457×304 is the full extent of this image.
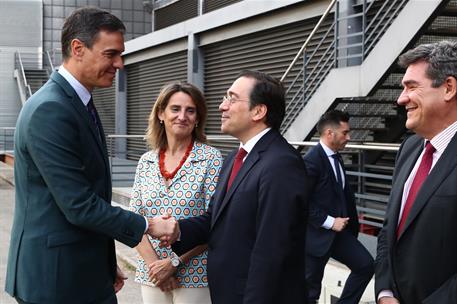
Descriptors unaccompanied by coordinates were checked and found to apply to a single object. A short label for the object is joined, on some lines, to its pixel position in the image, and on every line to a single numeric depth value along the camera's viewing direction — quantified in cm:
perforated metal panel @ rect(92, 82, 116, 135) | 2350
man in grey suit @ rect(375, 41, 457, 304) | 274
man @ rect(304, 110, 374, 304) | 603
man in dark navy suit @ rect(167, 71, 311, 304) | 303
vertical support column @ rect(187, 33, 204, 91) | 1639
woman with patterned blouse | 393
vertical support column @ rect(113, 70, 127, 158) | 2209
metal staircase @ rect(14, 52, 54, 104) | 2747
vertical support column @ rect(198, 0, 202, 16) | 1922
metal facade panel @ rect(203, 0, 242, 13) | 1774
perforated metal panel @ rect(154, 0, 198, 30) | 2045
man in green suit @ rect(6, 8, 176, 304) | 293
